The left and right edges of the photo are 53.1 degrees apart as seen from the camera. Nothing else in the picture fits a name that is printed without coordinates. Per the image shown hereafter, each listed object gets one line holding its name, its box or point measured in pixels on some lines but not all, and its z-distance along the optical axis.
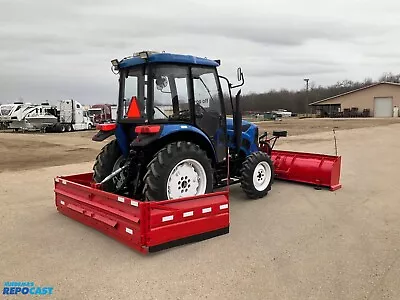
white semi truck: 32.12
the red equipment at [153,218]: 4.65
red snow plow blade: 8.20
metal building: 59.06
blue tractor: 5.39
